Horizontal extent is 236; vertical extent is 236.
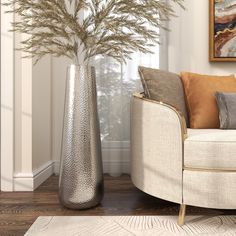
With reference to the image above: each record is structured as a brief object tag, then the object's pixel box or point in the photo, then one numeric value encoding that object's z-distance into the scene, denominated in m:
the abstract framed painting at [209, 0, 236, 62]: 2.92
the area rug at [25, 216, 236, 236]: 1.67
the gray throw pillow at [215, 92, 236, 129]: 2.16
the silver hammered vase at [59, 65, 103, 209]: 1.96
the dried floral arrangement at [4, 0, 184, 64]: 1.89
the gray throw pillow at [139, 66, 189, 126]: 2.13
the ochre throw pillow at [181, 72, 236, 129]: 2.27
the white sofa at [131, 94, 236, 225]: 1.70
